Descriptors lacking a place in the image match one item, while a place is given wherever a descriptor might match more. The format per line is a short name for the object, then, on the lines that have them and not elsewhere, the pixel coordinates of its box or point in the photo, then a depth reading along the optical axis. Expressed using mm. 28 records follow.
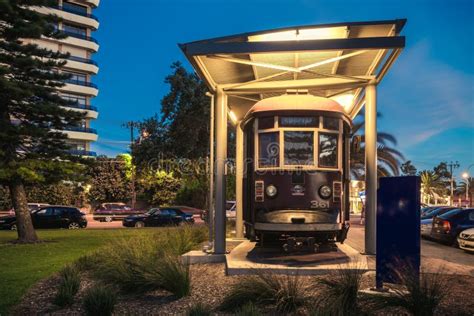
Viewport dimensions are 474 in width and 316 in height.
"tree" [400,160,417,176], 86388
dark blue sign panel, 6473
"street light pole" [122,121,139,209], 49500
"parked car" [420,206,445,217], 24453
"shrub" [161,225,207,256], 11311
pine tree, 17734
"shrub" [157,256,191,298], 7266
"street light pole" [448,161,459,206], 64250
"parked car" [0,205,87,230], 29125
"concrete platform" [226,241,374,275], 8384
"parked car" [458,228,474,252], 14070
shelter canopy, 9008
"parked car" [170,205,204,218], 44019
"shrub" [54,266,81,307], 7328
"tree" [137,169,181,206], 52719
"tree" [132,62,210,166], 27406
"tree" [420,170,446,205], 73275
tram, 9602
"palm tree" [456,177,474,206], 84275
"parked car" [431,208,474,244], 16281
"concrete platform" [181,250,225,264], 10145
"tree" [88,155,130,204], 54531
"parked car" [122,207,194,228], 31625
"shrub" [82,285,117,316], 6570
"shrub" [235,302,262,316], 5635
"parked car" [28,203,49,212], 37459
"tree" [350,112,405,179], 28328
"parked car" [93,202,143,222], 41219
